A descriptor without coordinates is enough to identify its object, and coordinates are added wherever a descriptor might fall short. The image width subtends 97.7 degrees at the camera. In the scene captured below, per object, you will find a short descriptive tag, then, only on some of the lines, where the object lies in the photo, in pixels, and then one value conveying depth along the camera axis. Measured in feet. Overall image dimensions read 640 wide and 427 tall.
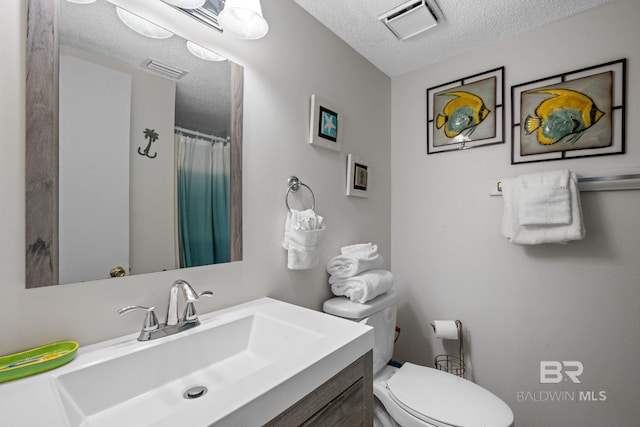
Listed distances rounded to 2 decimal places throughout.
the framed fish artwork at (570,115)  4.28
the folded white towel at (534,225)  4.22
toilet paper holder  5.48
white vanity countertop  1.58
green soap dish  1.85
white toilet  3.47
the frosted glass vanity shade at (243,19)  3.00
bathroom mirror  2.17
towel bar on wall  4.02
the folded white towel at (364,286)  4.29
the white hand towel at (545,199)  4.26
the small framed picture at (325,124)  4.42
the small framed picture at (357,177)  5.20
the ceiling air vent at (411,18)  4.27
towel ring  4.07
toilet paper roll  5.17
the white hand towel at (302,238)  3.85
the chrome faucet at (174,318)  2.55
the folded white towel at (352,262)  4.52
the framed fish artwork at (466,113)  5.24
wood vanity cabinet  1.99
